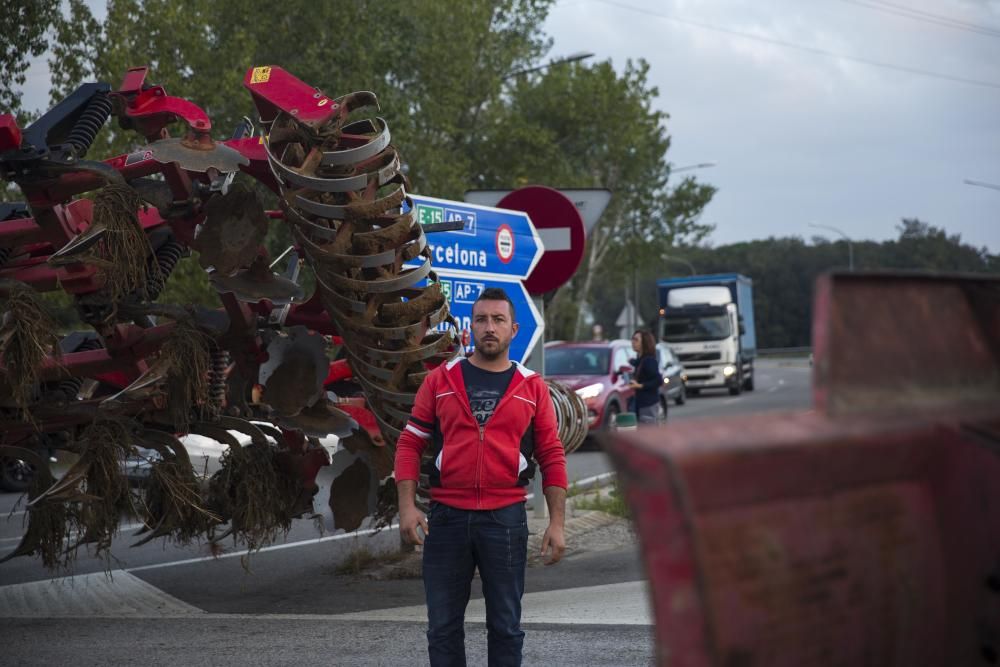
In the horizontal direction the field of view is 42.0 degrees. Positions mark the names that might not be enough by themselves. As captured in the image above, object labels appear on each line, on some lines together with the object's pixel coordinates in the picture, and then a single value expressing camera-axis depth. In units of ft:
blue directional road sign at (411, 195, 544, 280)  30.50
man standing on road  15.48
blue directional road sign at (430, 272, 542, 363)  30.66
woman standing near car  51.85
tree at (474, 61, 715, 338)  147.54
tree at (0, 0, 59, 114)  54.03
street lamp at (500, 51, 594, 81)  108.70
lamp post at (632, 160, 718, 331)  156.15
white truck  127.95
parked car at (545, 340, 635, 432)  69.46
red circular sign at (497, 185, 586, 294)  36.78
